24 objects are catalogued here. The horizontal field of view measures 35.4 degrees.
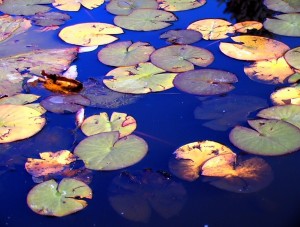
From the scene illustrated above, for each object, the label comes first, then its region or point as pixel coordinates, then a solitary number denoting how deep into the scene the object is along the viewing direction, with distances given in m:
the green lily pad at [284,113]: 2.28
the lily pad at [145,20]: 3.24
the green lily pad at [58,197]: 1.90
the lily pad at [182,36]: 3.02
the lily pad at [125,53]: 2.83
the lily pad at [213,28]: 3.08
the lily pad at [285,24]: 3.07
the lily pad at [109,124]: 2.30
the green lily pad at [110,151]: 2.10
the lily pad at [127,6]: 3.51
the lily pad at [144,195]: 1.89
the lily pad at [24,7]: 3.65
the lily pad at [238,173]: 1.96
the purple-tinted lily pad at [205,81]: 2.52
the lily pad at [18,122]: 2.32
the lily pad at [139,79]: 2.58
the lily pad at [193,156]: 2.04
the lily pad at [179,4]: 3.47
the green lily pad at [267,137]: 2.10
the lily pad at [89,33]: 3.10
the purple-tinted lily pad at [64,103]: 2.49
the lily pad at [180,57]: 2.73
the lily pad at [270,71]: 2.61
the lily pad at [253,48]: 2.81
